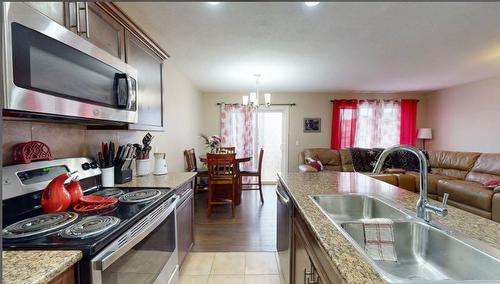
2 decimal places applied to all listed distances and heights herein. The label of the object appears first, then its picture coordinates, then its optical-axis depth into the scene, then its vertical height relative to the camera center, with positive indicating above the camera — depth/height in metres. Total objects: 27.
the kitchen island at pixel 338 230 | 0.77 -0.42
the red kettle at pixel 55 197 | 1.23 -0.34
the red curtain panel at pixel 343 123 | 5.78 +0.23
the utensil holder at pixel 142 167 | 2.34 -0.34
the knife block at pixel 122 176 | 1.95 -0.36
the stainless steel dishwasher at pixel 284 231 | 1.74 -0.80
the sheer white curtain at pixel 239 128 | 5.83 +0.10
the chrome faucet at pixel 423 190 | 1.07 -0.27
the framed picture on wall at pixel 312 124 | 5.93 +0.20
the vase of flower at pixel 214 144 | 4.26 -0.21
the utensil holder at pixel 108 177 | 1.80 -0.34
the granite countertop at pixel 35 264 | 0.75 -0.45
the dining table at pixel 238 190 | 4.16 -1.01
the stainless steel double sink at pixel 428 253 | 0.87 -0.49
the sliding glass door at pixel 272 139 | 5.95 -0.17
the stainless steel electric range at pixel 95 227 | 0.96 -0.43
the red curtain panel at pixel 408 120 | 5.77 +0.29
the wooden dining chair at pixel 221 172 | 3.65 -0.61
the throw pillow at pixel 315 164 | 4.64 -0.61
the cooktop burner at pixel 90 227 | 1.01 -0.43
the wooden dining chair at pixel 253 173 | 4.33 -0.74
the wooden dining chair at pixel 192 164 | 4.29 -0.59
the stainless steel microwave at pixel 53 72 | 0.87 +0.27
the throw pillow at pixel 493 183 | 3.25 -0.68
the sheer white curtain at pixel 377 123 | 5.77 +0.23
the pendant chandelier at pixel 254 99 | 3.98 +0.56
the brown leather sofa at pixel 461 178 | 3.12 -0.74
